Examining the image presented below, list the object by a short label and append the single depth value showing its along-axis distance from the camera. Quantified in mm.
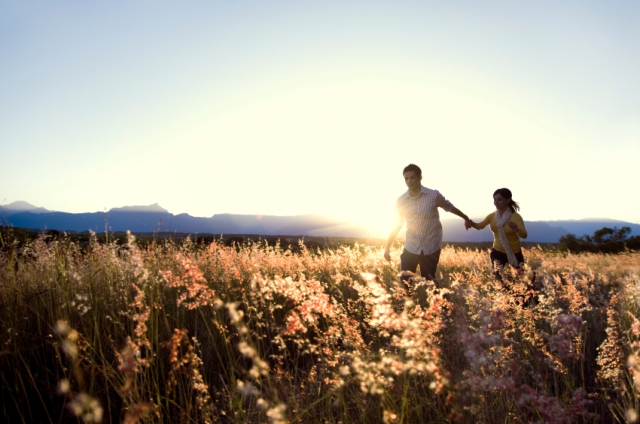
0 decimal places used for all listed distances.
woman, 6285
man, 6055
